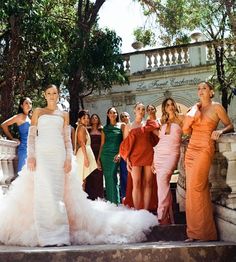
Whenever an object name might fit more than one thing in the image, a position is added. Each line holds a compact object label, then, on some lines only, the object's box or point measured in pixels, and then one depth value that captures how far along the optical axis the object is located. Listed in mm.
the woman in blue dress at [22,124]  6734
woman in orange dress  4773
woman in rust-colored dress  6262
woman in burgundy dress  8000
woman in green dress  7512
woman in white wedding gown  4734
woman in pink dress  5637
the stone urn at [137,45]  18109
